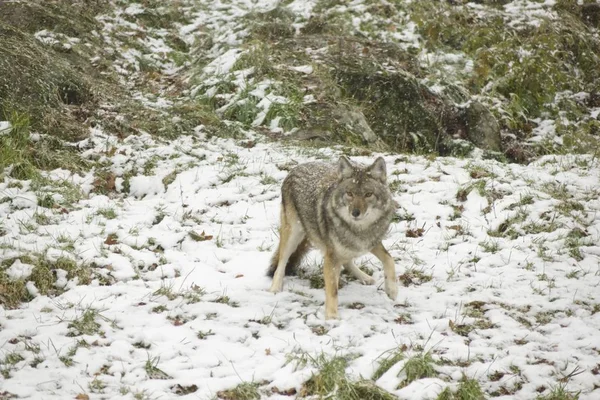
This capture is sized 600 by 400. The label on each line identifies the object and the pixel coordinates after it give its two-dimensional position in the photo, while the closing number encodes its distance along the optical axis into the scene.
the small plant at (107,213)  13.73
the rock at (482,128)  20.31
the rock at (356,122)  19.77
